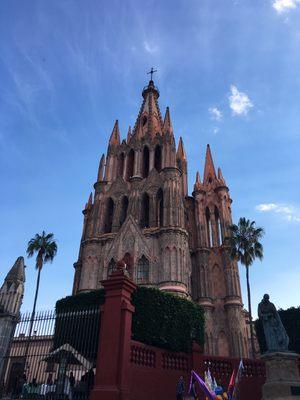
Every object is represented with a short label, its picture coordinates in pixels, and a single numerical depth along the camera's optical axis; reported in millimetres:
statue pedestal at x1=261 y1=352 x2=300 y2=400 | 10297
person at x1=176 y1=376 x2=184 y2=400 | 12664
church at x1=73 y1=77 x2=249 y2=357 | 32594
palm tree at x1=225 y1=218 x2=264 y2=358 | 32406
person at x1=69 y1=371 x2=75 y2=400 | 13387
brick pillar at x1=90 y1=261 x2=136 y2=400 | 10945
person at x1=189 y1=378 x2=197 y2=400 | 12512
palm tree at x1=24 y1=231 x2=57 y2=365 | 35750
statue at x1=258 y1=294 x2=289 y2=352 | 11312
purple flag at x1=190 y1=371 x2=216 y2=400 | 10734
